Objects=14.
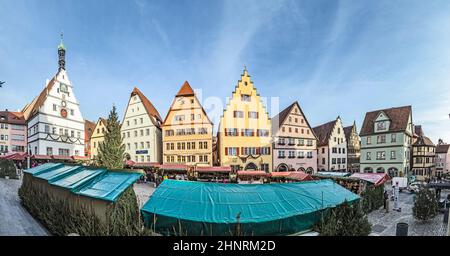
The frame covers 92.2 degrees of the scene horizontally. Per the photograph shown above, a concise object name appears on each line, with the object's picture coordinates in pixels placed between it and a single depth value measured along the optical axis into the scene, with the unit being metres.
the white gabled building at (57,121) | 30.52
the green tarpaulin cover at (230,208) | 6.99
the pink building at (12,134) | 37.25
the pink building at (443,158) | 48.41
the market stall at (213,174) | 23.88
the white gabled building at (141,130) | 31.64
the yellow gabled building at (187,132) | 28.42
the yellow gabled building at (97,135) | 38.09
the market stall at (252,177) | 22.85
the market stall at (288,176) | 16.92
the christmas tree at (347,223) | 7.08
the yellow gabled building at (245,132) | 28.20
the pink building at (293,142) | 30.47
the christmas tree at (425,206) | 11.30
